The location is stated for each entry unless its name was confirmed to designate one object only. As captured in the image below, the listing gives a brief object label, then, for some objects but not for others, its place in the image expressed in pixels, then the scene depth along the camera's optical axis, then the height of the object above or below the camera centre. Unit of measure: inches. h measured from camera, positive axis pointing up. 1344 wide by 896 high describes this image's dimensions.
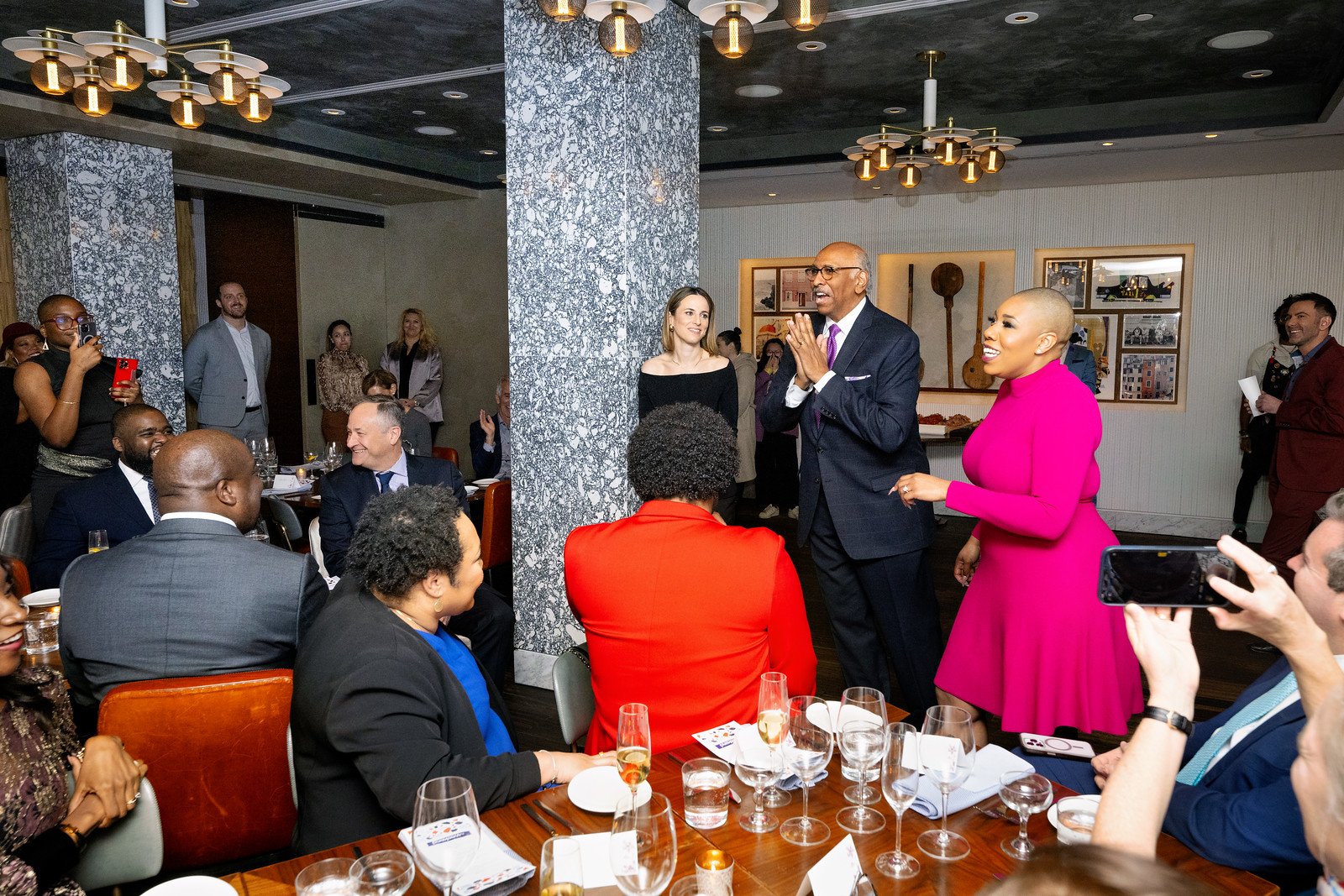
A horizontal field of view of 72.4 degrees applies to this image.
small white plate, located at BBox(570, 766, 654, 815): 64.0 -29.7
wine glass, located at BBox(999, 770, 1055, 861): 59.4 -27.4
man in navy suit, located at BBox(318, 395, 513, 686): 146.3 -18.0
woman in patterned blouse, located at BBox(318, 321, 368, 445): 359.6 -3.8
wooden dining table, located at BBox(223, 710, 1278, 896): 56.0 -30.7
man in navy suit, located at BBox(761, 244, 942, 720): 127.6 -12.1
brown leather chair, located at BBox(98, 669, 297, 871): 75.3 -32.5
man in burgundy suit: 203.6 -12.9
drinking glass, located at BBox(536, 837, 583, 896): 48.6 -26.6
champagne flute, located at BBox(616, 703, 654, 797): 64.0 -25.9
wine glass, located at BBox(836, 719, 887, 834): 61.2 -25.3
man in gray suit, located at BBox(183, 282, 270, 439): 283.3 +1.9
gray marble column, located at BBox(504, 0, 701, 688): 159.6 +20.6
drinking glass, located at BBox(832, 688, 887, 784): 63.4 -23.1
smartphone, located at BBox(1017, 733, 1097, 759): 74.4 -30.3
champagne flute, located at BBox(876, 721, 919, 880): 56.8 -25.2
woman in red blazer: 79.4 -21.0
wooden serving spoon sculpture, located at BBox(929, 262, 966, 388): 351.3 +36.1
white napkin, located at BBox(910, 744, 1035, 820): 64.0 -29.5
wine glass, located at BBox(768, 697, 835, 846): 61.1 -25.8
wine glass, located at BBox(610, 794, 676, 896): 48.9 -25.3
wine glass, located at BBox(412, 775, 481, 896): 50.9 -25.5
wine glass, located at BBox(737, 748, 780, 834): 62.1 -28.1
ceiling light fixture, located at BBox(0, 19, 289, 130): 155.4 +54.8
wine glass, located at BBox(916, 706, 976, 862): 58.6 -24.4
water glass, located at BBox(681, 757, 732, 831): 62.1 -28.7
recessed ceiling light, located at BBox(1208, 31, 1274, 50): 213.2 +79.0
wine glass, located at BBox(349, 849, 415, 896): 51.9 -28.5
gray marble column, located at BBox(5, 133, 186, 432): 263.6 +39.5
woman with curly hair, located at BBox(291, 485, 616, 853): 65.9 -24.1
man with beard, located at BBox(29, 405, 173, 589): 128.6 -18.9
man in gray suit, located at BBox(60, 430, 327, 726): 85.9 -22.0
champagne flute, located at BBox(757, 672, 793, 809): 64.9 -24.0
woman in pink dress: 100.7 -17.7
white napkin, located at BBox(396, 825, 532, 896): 54.3 -30.2
